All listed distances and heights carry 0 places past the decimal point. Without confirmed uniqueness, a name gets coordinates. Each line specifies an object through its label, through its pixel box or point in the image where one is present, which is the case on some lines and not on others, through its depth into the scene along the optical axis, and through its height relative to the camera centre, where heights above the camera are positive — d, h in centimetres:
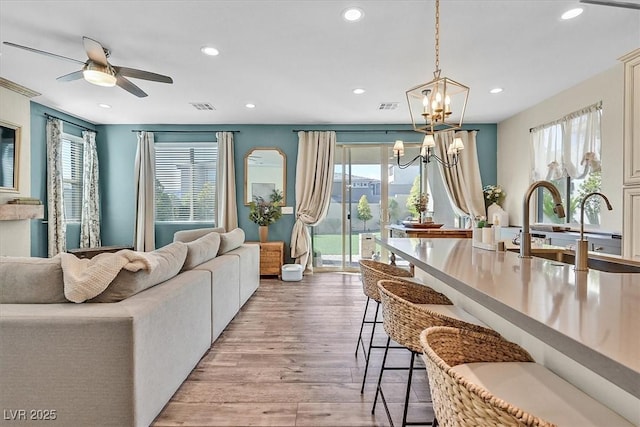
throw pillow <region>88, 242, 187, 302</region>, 167 -38
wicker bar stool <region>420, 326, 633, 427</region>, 61 -47
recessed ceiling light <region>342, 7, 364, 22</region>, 241 +155
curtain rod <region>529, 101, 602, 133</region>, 356 +123
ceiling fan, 264 +131
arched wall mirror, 580 +75
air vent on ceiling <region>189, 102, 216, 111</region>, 464 +161
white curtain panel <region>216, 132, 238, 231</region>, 567 +53
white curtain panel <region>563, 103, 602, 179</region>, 359 +85
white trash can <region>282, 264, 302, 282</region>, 510 -101
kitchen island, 56 -24
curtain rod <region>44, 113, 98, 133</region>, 472 +148
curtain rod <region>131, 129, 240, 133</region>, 577 +150
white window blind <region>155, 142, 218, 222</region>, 591 +55
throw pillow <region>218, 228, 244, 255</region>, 342 -33
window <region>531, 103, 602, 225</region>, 364 +68
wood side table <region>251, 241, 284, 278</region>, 522 -79
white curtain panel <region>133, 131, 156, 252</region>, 564 +33
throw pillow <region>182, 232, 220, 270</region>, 257 -34
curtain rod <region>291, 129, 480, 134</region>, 573 +149
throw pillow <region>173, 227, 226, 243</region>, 445 -32
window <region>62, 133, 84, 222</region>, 519 +63
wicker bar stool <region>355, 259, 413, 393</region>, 188 -40
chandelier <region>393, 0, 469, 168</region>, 220 +73
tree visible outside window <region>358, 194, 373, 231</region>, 580 +5
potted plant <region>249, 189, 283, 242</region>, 543 -3
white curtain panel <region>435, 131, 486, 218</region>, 555 +60
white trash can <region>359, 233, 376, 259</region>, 572 -61
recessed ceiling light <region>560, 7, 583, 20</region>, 241 +155
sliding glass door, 578 +29
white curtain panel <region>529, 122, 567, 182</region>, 417 +84
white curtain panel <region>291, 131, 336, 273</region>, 561 +58
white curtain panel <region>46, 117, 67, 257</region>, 469 +32
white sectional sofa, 146 -67
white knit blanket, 157 -30
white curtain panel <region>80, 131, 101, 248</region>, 539 +28
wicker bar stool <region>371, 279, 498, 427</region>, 122 -44
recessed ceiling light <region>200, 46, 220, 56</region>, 301 +157
